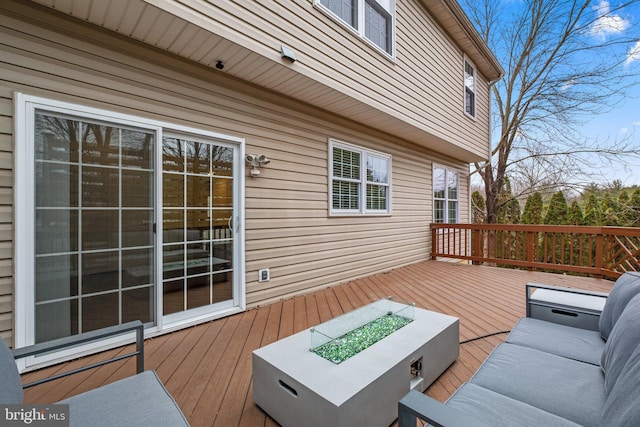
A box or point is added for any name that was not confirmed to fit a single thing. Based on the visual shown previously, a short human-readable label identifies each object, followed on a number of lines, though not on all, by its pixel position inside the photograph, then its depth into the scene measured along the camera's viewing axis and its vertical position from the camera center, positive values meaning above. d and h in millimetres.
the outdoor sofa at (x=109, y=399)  1128 -836
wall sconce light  3467 +640
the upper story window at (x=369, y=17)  3863 +2892
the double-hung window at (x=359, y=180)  4699 +592
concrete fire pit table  1356 -881
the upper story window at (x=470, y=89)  7129 +3177
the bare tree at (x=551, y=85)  8188 +4039
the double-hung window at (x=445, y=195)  7520 +497
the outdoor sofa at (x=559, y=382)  931 -821
